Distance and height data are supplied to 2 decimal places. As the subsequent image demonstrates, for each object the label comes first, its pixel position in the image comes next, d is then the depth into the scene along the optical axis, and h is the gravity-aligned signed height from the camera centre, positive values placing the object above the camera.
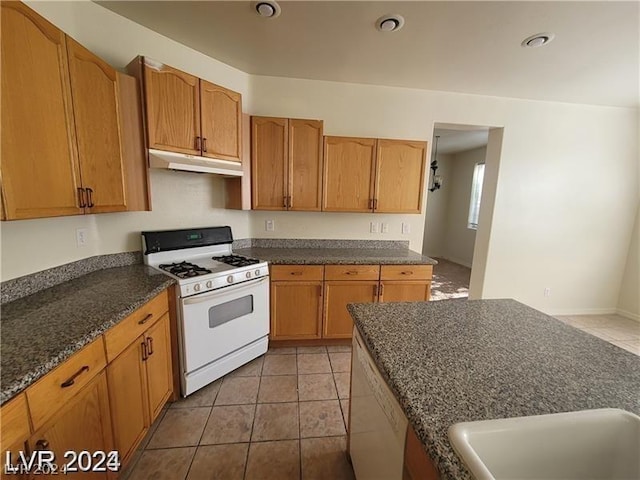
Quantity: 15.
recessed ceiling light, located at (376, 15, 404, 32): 1.75 +1.22
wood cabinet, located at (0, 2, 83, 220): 1.05 +0.32
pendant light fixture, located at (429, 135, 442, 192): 4.68 +0.42
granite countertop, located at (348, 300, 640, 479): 0.69 -0.52
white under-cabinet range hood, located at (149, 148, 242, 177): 1.79 +0.26
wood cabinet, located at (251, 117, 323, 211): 2.45 +0.35
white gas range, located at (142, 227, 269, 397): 1.83 -0.74
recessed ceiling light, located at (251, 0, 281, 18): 1.67 +1.22
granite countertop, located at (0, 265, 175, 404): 0.84 -0.53
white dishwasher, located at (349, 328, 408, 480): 0.84 -0.83
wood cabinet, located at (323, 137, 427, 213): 2.57 +0.29
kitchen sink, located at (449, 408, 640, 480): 0.62 -0.55
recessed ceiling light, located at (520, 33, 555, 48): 1.88 +1.21
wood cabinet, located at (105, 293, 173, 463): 1.25 -0.94
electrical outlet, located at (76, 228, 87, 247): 1.72 -0.27
